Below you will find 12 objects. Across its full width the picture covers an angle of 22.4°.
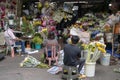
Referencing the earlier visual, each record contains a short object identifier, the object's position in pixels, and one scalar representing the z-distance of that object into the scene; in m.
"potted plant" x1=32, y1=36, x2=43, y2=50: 12.93
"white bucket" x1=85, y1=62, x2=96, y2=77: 8.91
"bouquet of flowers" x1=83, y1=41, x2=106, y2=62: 8.91
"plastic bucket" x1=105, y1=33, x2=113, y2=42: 11.54
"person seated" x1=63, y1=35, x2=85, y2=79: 8.04
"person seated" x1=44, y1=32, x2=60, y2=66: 9.91
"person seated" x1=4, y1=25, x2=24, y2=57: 11.59
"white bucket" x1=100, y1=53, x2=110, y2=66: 10.33
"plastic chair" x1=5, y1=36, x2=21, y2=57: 11.67
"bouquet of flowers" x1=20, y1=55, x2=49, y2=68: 9.85
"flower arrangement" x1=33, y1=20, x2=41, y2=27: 13.76
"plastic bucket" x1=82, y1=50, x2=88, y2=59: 10.12
